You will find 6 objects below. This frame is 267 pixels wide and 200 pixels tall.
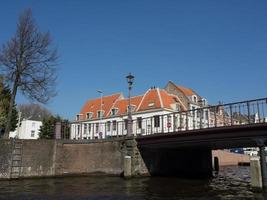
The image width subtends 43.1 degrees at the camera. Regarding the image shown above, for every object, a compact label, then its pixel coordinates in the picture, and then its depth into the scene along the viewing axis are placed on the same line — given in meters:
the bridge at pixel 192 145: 20.60
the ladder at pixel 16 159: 25.01
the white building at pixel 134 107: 59.94
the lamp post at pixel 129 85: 26.92
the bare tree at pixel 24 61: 29.41
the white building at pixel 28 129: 77.56
